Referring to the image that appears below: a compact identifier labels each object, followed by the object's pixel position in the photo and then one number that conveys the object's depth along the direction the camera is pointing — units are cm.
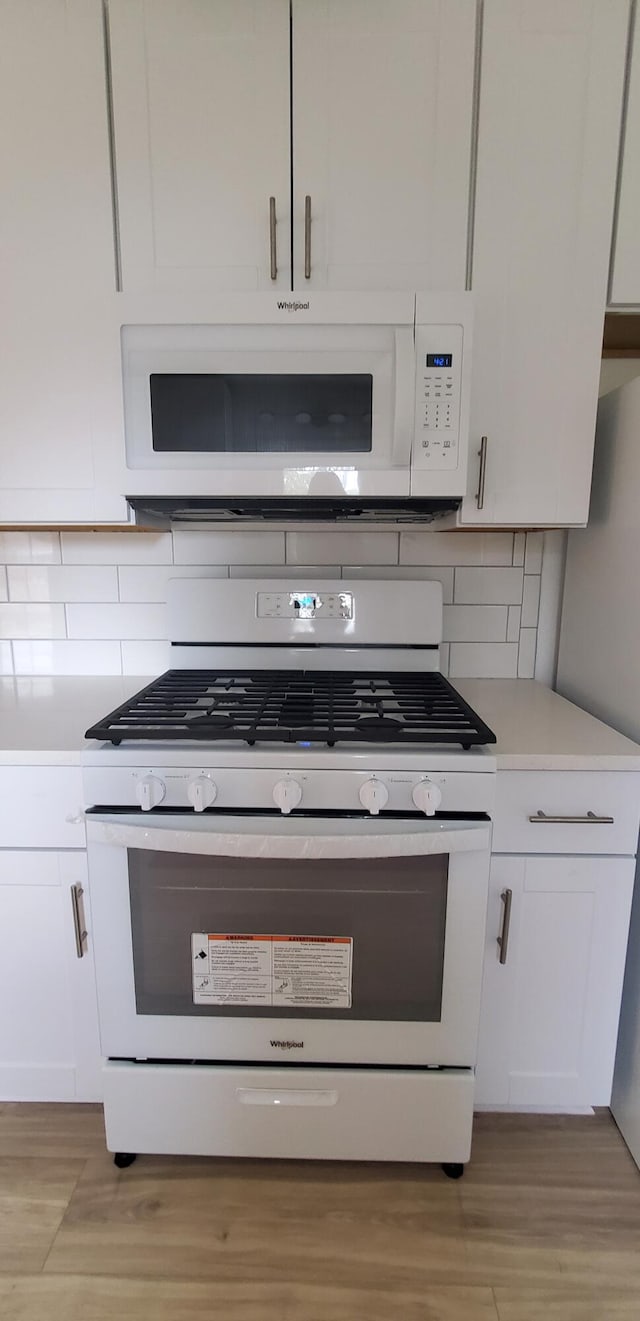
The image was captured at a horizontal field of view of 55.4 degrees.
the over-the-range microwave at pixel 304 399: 119
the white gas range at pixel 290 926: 107
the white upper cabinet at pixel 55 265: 122
